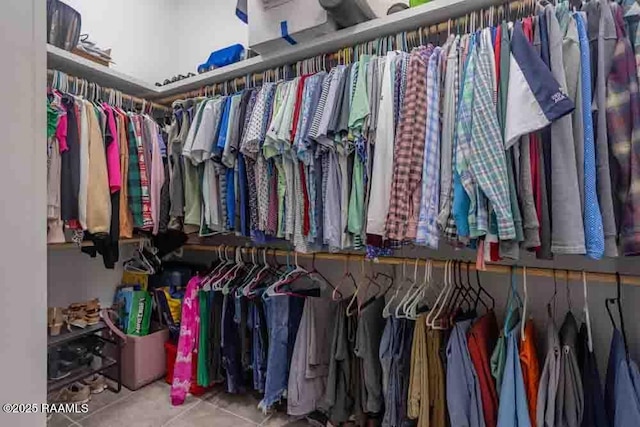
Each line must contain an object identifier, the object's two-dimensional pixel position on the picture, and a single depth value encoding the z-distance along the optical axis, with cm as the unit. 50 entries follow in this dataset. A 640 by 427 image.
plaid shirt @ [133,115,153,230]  170
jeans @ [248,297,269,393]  170
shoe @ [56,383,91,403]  181
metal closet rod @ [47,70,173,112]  171
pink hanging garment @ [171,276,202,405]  180
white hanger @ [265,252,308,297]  165
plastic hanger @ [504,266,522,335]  117
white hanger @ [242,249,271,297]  169
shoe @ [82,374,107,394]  191
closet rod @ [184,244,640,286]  110
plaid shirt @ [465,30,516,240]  91
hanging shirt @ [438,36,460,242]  103
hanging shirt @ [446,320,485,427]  115
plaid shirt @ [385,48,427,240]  108
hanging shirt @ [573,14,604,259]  88
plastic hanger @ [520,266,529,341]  112
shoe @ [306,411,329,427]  163
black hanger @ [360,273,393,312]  166
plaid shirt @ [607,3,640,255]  87
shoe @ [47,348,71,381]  167
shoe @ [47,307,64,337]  174
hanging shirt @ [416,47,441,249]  105
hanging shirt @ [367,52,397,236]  113
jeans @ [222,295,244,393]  178
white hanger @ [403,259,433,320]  134
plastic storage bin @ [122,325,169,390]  196
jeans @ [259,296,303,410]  161
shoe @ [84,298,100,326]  192
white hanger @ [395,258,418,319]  135
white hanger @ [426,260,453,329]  128
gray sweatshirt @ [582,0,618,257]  90
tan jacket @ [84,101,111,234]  152
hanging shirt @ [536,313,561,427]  104
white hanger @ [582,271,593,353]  104
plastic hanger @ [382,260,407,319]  140
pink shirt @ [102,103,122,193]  162
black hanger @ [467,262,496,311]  151
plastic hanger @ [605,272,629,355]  109
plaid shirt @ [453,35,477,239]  98
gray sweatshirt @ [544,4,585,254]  89
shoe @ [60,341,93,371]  174
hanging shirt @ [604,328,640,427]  94
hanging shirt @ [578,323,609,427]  103
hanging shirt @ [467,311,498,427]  117
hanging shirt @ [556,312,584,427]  104
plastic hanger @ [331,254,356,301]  166
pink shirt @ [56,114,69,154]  145
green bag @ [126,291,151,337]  205
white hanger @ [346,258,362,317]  150
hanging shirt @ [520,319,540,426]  110
